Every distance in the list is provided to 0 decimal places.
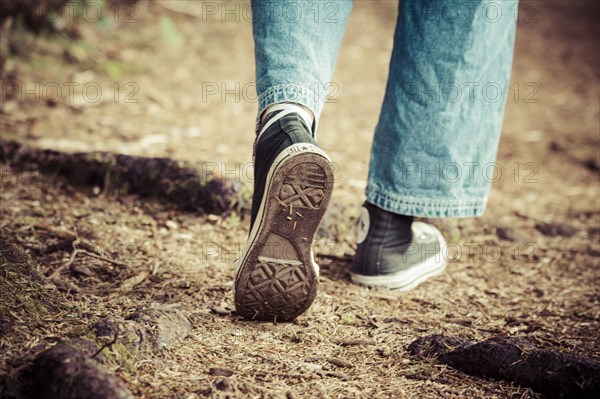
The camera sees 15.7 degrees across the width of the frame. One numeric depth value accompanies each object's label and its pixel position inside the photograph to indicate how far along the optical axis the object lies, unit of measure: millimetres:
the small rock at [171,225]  3185
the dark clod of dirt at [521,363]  2689
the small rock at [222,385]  2672
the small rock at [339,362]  2765
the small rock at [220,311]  2871
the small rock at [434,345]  2791
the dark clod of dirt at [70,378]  2588
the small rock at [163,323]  2739
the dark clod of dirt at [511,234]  3353
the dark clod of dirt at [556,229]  3420
